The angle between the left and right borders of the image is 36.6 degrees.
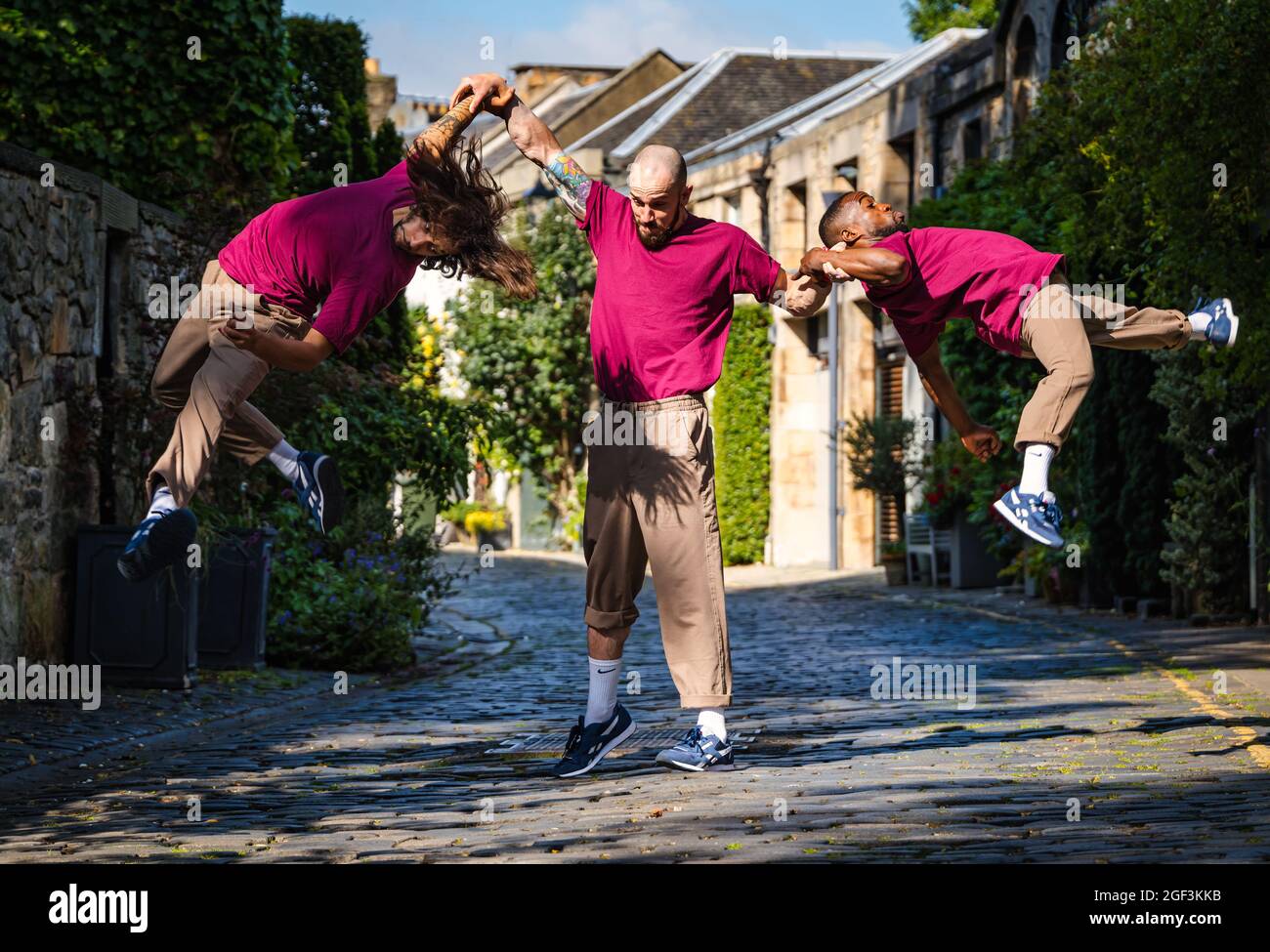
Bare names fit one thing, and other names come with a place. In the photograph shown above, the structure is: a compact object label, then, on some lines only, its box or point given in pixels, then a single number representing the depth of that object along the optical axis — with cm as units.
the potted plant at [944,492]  2086
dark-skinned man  595
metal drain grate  802
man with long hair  569
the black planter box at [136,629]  1024
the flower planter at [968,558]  2136
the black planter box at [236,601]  1116
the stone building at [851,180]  2325
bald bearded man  666
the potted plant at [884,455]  2350
